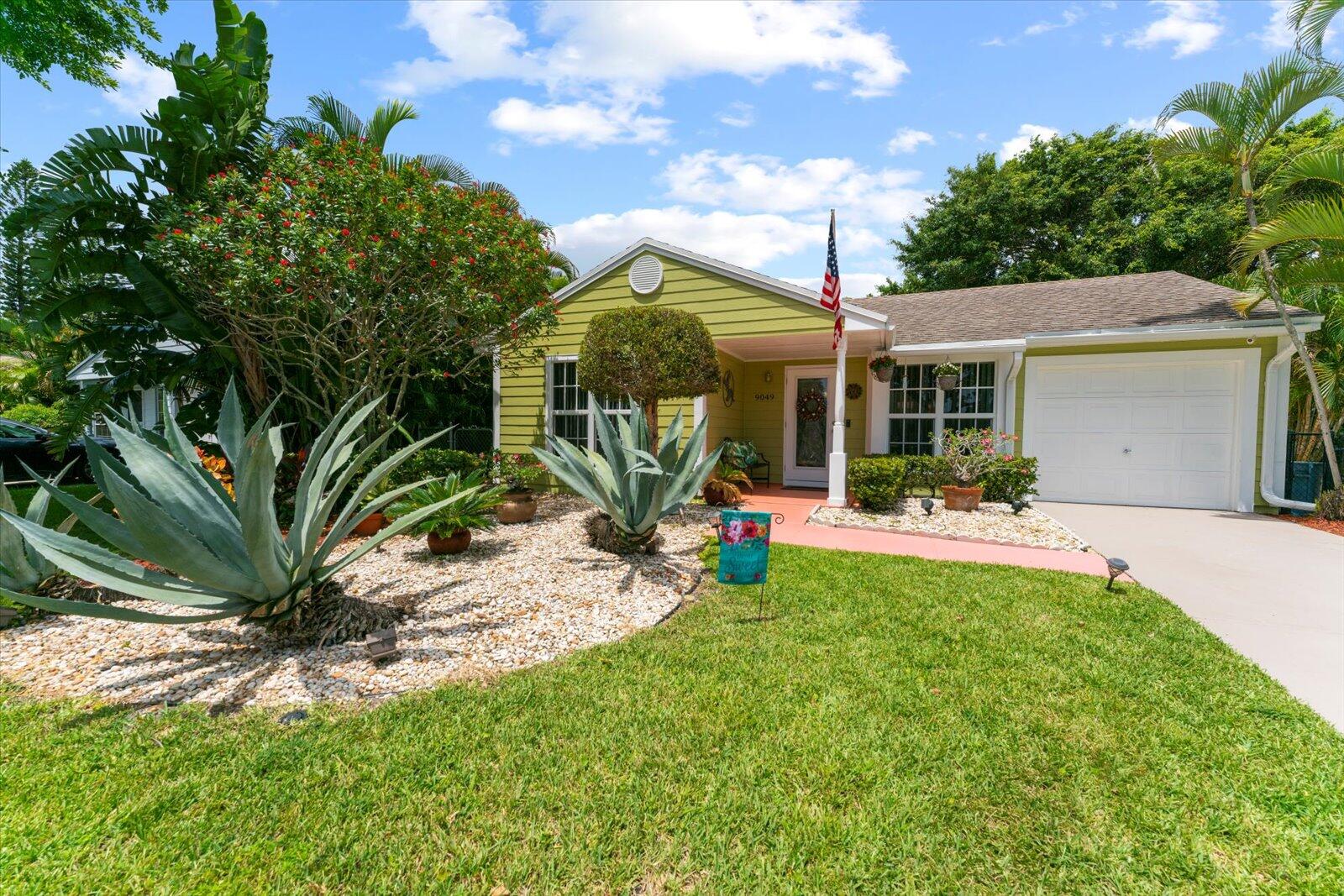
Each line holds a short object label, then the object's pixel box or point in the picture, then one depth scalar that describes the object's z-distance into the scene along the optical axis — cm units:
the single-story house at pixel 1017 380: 848
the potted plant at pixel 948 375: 934
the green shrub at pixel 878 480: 805
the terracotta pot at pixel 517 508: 748
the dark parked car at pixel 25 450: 1191
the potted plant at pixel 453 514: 556
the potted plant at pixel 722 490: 846
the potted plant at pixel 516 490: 750
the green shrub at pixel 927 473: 884
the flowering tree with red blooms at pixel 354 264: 604
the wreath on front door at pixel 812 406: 1096
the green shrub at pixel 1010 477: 843
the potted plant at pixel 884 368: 947
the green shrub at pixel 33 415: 1540
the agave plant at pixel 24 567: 367
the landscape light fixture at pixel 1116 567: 448
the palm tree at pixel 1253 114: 742
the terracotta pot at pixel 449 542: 569
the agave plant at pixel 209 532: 261
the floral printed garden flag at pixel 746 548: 402
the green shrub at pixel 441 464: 912
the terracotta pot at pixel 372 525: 679
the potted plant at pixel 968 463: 809
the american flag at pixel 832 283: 732
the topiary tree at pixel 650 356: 708
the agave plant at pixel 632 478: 535
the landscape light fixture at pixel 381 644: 321
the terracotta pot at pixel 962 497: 804
